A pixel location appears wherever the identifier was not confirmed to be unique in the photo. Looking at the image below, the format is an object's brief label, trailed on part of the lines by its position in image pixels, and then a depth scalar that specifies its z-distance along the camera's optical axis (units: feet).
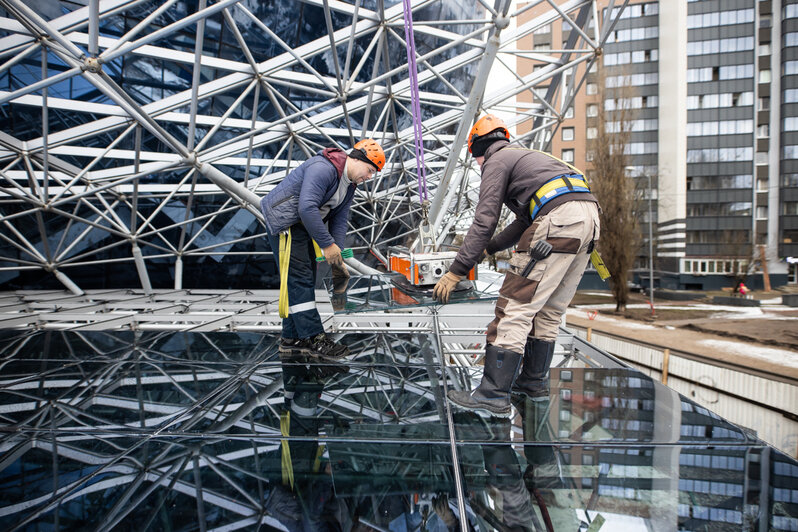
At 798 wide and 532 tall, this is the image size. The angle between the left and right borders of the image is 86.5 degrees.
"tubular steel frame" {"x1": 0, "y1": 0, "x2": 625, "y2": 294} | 20.49
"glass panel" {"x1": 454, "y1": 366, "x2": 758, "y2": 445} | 7.38
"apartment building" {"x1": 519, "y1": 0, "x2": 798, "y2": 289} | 116.06
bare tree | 76.79
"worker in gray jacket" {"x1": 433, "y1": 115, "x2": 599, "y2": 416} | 8.29
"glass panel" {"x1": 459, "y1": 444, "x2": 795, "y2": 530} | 5.23
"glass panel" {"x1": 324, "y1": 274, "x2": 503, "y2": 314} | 12.97
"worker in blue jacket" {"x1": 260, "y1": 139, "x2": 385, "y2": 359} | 11.95
